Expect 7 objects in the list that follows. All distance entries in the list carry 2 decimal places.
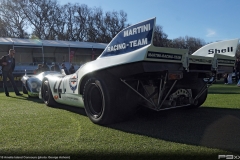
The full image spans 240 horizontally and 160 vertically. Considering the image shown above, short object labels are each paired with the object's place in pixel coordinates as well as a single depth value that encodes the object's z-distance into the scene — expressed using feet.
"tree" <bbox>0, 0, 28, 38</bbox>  134.29
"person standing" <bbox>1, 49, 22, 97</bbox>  28.89
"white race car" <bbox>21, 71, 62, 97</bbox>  25.06
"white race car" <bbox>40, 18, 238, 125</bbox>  10.50
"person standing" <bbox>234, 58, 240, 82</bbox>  46.56
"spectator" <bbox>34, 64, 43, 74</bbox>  37.22
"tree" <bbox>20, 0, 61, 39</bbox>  143.54
